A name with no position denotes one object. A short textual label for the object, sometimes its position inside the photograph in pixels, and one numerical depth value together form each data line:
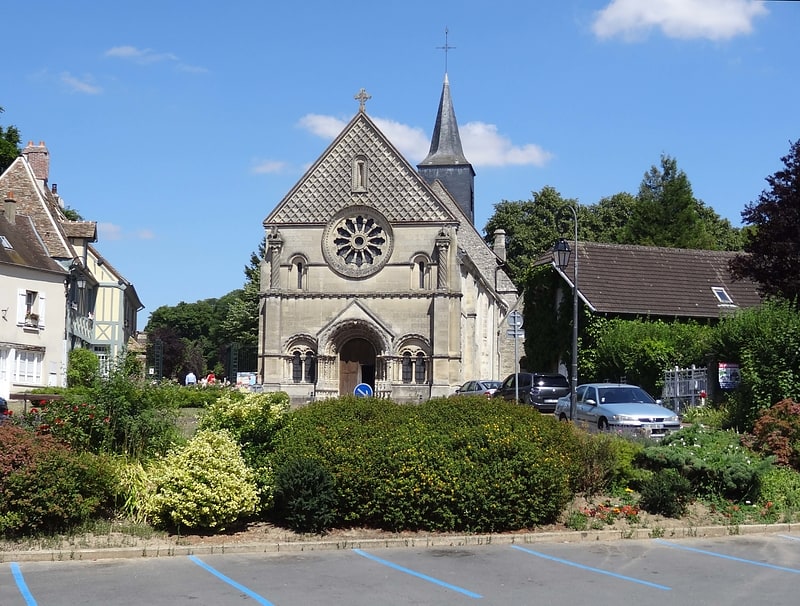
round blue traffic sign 23.43
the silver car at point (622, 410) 22.50
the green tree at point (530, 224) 75.44
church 47.28
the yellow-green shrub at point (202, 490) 13.70
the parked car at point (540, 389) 31.28
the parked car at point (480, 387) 37.37
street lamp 26.62
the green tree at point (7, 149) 48.09
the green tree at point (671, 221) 64.81
